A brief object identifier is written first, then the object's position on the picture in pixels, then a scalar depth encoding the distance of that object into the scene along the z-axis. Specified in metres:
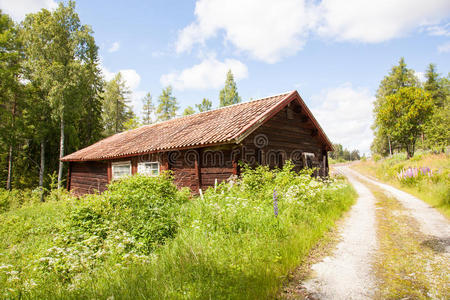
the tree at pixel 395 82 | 31.62
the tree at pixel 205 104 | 41.69
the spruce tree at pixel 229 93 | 37.50
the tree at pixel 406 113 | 21.55
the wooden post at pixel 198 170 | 9.01
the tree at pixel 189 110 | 41.48
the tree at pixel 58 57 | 19.23
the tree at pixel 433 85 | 36.31
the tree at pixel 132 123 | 36.38
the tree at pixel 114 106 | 36.19
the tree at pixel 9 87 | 17.88
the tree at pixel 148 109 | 45.78
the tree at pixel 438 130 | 19.64
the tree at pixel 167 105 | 39.88
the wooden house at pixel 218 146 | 8.40
